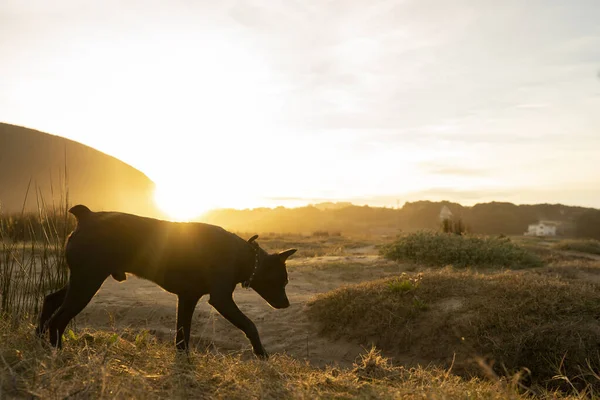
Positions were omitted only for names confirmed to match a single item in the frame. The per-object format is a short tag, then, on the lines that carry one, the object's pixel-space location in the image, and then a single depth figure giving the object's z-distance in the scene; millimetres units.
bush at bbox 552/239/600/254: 22572
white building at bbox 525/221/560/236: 54750
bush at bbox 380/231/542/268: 15297
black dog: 4617
